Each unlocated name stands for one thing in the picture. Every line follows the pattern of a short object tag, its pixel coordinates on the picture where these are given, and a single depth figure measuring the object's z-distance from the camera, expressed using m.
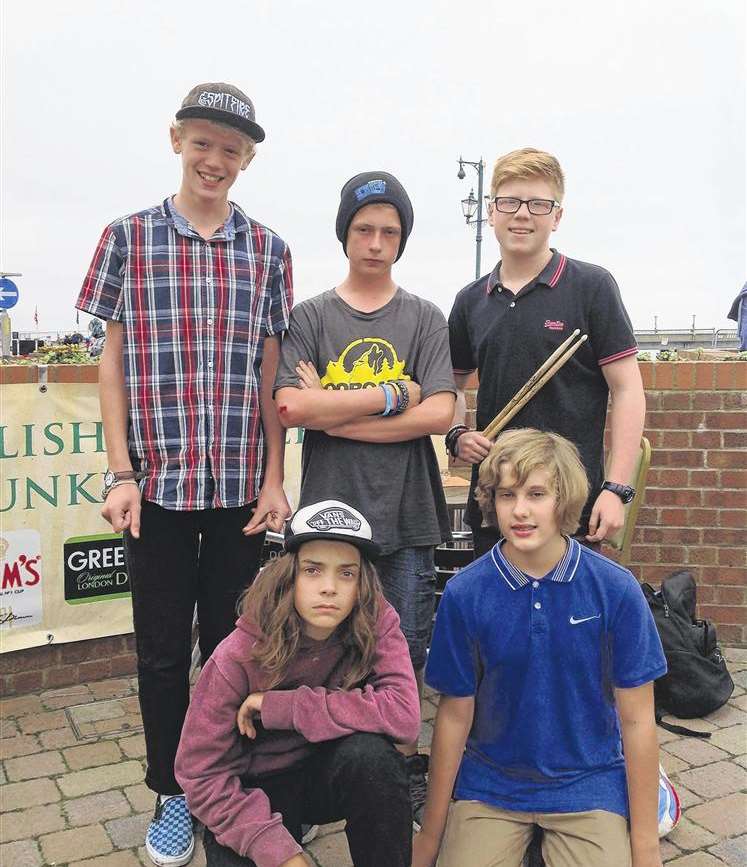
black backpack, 3.99
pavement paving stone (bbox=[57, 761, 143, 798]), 3.35
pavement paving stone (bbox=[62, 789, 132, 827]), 3.14
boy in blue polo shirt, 2.40
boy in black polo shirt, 2.85
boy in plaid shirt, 2.71
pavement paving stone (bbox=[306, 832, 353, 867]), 2.86
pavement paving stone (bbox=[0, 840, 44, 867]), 2.85
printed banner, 4.17
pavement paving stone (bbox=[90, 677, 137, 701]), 4.30
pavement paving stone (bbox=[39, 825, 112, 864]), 2.90
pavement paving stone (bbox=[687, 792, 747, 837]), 3.08
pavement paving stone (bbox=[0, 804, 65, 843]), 3.03
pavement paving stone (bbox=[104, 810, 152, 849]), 2.98
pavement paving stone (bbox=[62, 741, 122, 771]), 3.56
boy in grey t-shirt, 2.73
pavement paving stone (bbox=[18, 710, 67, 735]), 3.91
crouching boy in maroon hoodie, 2.27
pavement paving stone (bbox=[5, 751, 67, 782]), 3.46
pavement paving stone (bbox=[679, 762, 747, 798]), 3.35
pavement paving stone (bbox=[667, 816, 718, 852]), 2.97
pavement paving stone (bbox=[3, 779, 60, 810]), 3.23
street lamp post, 18.20
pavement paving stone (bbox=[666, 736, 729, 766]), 3.62
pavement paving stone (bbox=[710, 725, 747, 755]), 3.73
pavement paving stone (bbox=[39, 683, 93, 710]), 4.20
